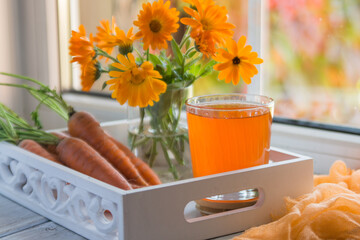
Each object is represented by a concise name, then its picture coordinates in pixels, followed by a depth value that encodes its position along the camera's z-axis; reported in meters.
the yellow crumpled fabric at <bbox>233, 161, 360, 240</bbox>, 0.60
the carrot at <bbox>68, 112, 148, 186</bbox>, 0.76
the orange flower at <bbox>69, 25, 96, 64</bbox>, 0.71
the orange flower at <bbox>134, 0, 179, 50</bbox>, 0.67
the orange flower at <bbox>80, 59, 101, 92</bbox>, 0.72
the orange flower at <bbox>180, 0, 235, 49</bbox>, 0.67
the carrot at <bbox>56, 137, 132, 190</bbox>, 0.71
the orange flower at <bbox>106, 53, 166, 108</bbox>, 0.66
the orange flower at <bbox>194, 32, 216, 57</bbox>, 0.68
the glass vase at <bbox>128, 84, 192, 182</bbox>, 0.74
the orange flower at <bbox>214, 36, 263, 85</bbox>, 0.67
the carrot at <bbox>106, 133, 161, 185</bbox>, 0.74
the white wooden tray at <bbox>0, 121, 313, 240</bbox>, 0.59
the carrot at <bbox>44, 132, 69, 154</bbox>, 0.77
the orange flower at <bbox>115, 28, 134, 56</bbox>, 0.71
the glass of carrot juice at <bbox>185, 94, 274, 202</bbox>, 0.65
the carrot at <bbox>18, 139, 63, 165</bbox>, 0.74
